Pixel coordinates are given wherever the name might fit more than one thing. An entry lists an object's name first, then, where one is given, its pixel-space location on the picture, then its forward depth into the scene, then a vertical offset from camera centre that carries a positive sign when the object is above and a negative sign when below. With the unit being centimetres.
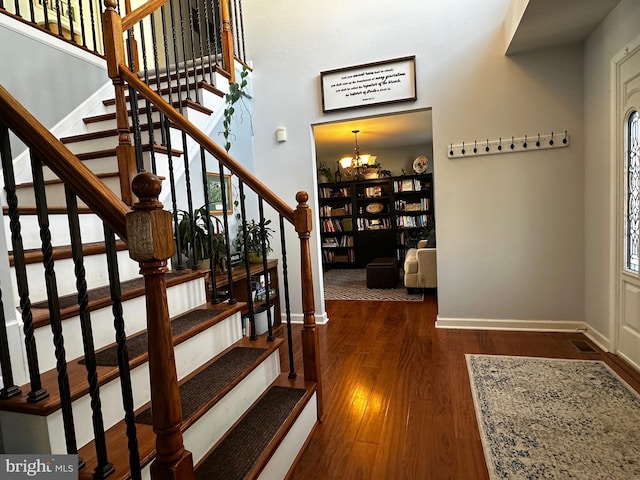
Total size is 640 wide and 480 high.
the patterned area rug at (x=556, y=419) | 157 -112
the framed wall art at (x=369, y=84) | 327 +118
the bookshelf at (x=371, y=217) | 696 -9
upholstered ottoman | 519 -90
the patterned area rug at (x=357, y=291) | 467 -109
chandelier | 615 +84
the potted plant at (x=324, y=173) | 735 +85
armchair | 453 -77
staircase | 105 -54
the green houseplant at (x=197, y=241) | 217 -12
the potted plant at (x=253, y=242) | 329 -20
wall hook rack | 299 +49
